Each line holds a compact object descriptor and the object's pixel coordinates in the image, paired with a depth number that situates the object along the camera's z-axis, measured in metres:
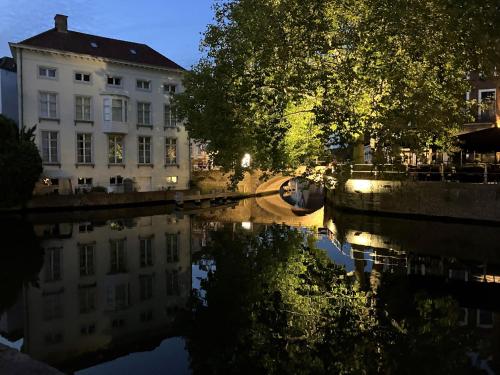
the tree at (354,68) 20.34
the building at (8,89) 44.66
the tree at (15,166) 30.53
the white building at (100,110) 38.69
